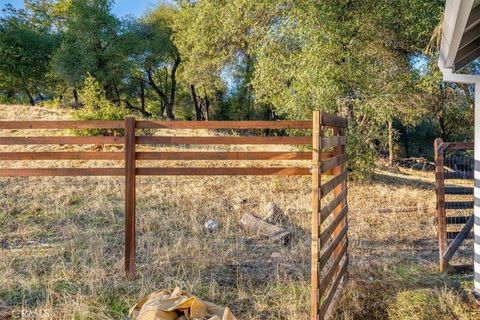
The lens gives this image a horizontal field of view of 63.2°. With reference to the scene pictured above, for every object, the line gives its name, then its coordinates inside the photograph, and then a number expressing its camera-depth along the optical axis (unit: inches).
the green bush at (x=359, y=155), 325.7
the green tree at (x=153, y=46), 759.1
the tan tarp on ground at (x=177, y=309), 104.7
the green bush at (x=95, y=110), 395.0
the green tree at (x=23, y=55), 723.4
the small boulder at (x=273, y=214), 236.2
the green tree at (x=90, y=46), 674.8
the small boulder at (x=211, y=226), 220.8
